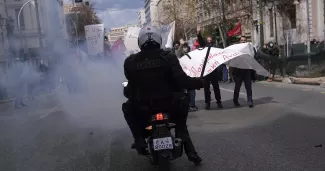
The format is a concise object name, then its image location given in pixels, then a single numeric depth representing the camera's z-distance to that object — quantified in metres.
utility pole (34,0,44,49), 32.49
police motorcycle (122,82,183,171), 5.22
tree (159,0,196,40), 50.24
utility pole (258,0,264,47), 26.32
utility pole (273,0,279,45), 40.03
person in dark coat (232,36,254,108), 11.66
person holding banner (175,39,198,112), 11.91
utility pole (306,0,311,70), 19.85
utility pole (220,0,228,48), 30.50
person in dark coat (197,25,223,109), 11.74
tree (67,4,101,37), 62.48
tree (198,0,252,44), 31.82
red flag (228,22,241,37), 28.43
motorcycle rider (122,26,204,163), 5.54
